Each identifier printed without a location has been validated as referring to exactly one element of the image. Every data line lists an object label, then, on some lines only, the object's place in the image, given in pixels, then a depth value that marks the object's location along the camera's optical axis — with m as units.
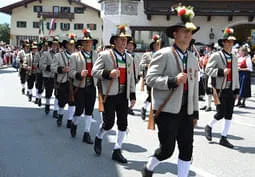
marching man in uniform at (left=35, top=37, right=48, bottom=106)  11.44
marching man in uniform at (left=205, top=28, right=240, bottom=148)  6.93
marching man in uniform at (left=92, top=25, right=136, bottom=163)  5.80
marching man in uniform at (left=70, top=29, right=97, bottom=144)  7.04
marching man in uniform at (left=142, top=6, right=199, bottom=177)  4.24
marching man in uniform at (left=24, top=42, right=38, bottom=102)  12.14
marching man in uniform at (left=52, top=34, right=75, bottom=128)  8.40
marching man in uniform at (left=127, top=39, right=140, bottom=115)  6.04
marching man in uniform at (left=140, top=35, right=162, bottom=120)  9.29
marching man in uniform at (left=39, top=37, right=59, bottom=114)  9.99
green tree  69.69
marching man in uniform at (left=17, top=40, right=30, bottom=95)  13.70
